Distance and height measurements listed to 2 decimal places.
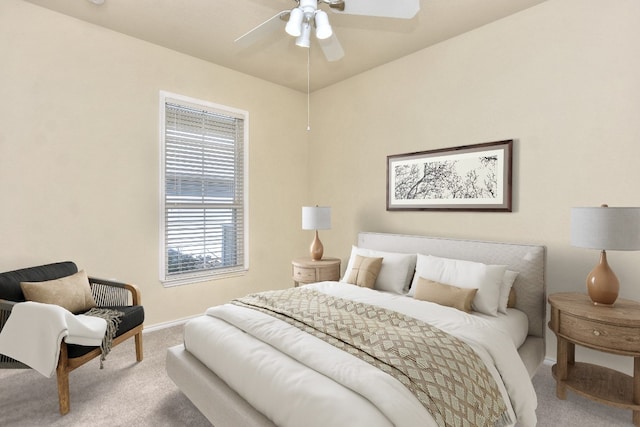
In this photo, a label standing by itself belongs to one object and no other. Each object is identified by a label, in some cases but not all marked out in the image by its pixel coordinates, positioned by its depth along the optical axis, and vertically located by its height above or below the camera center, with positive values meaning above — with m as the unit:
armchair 2.16 -0.83
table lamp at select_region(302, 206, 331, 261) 3.90 -0.15
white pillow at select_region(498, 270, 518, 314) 2.58 -0.62
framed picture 3.06 +0.32
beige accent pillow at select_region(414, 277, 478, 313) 2.47 -0.66
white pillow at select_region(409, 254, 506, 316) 2.51 -0.54
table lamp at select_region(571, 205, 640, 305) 2.09 -0.16
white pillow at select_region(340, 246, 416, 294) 3.13 -0.61
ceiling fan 1.97 +1.23
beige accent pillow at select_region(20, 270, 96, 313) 2.49 -0.66
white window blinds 3.76 +0.21
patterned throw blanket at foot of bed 1.50 -0.74
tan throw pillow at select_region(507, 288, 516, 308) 2.73 -0.74
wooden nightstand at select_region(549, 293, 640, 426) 2.03 -0.84
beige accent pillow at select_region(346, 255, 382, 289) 3.16 -0.61
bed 1.42 -0.80
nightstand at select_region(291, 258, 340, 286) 3.78 -0.72
